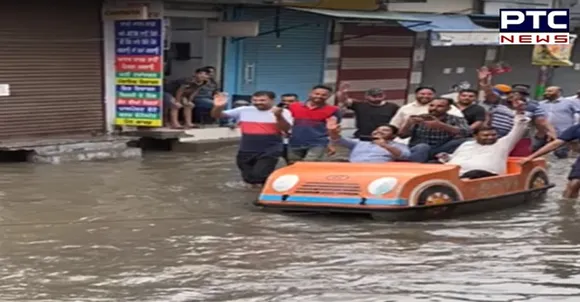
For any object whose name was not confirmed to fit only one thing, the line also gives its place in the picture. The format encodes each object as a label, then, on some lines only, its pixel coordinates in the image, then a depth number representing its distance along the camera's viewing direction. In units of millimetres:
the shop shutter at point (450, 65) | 25219
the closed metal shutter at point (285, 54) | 19859
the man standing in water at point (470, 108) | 12992
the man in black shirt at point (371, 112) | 13281
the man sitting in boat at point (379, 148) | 11531
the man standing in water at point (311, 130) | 12461
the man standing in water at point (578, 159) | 11703
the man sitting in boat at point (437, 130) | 12086
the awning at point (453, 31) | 21297
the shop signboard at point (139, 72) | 16688
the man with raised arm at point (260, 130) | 12328
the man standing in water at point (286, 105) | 12570
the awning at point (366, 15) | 19388
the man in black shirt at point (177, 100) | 17641
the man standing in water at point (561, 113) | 17109
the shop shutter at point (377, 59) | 22391
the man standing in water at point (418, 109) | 12625
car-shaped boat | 10336
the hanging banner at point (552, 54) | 25547
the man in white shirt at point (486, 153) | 11445
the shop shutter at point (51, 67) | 15891
